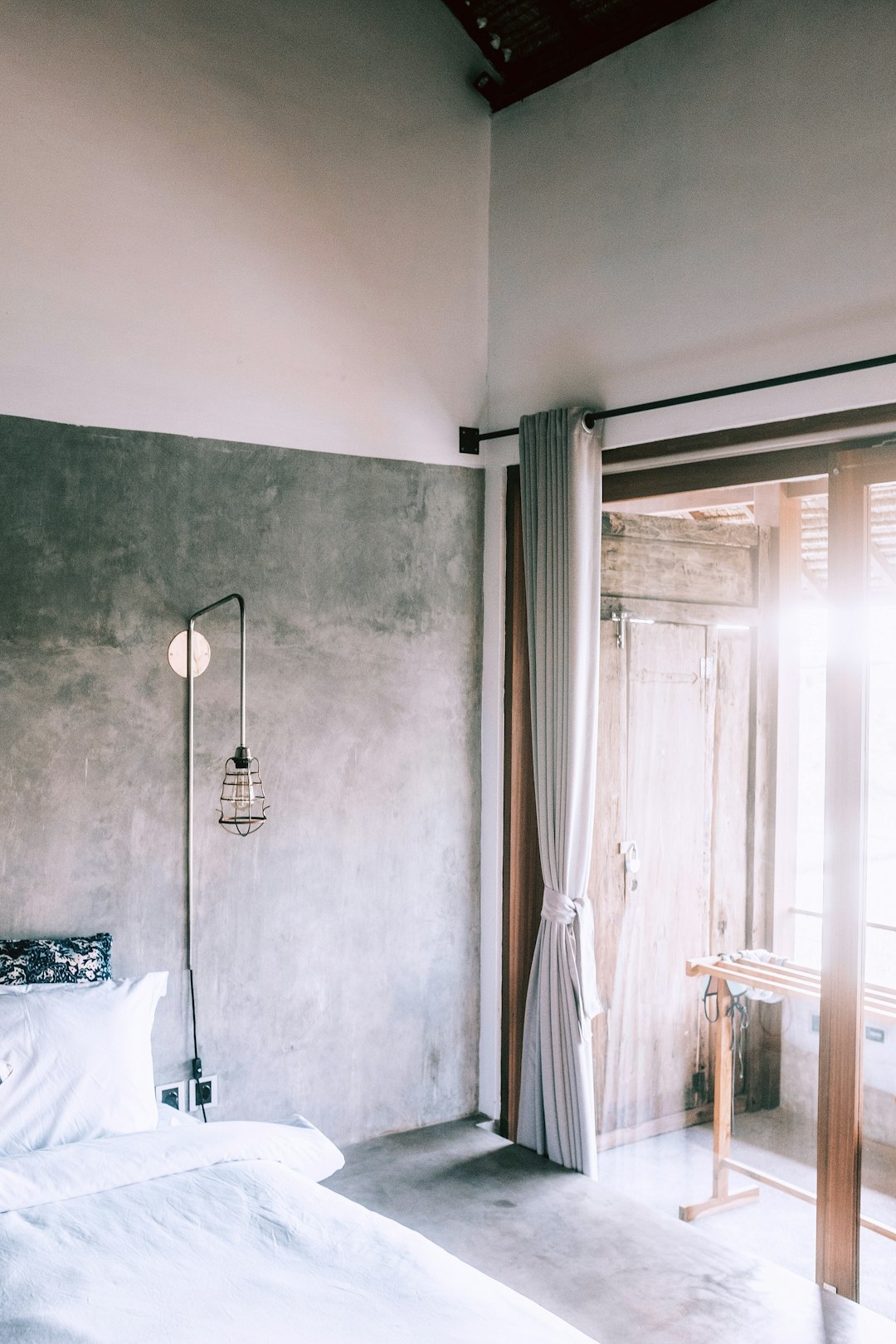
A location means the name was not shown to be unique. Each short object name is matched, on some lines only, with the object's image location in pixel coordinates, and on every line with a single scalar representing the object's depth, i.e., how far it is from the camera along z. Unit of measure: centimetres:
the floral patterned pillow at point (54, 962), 317
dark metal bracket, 429
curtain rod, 307
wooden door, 353
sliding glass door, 312
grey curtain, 379
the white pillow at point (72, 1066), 281
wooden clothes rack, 330
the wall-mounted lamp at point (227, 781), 358
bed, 202
